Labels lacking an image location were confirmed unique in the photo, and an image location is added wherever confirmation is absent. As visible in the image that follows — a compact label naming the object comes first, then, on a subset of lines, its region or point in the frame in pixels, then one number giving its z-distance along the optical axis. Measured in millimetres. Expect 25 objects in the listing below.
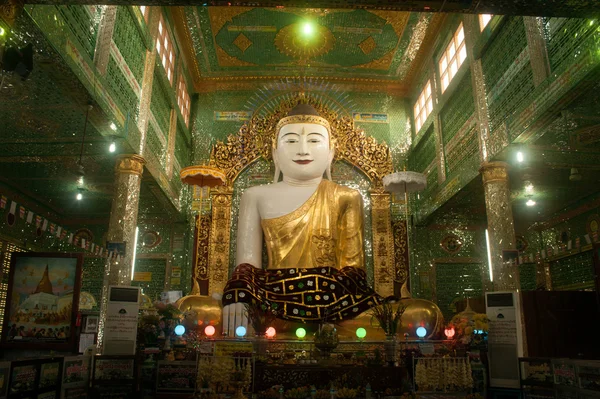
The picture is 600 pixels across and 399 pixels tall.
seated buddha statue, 7684
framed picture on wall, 6164
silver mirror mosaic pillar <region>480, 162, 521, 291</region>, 6746
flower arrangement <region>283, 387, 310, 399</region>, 4645
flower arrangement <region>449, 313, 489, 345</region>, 5660
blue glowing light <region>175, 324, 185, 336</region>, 6129
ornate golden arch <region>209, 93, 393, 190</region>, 10578
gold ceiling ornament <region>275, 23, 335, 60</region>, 9906
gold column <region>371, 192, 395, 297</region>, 10016
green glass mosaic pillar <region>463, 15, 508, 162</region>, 7016
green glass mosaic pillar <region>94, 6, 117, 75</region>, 6000
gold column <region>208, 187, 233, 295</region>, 9906
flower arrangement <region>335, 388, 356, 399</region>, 4672
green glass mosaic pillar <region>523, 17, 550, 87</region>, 6039
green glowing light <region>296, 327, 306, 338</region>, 7211
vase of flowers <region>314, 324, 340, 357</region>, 5500
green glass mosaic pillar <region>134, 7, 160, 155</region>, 7328
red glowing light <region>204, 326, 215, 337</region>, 7301
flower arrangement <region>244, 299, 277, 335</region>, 7340
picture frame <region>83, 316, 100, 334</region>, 8776
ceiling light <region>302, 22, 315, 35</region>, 9734
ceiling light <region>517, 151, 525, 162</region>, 6889
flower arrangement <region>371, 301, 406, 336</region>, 6395
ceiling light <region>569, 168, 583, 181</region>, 7015
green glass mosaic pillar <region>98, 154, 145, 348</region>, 6562
